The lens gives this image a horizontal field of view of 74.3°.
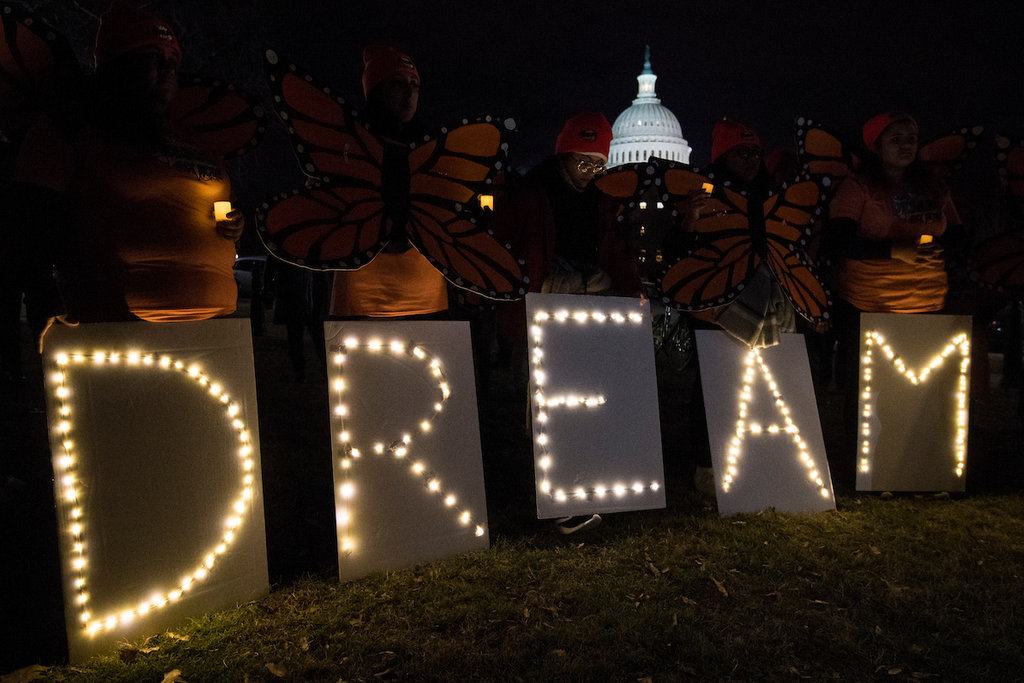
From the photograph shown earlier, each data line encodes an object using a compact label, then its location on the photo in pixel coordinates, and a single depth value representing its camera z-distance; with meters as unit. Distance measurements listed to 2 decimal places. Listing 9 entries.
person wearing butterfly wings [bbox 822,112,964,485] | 4.04
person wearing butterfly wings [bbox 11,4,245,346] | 2.47
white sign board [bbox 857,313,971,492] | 4.04
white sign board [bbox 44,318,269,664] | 2.29
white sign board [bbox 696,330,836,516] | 3.72
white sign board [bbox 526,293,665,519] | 3.42
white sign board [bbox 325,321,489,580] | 2.88
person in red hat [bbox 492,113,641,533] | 3.65
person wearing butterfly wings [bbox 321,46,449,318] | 2.99
